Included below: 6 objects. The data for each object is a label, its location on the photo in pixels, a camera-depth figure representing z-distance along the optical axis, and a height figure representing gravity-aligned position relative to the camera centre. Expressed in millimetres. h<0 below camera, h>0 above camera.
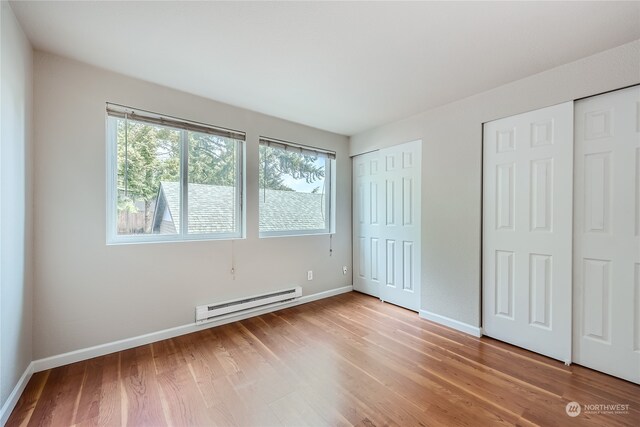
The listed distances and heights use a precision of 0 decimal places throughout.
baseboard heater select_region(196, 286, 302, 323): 2615 -1013
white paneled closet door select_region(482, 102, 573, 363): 2064 -143
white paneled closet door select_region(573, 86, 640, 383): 1799 -148
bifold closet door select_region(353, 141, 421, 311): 3156 -150
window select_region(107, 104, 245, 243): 2273 +324
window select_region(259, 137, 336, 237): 3168 +311
